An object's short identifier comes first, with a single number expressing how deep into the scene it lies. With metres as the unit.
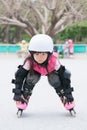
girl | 5.14
